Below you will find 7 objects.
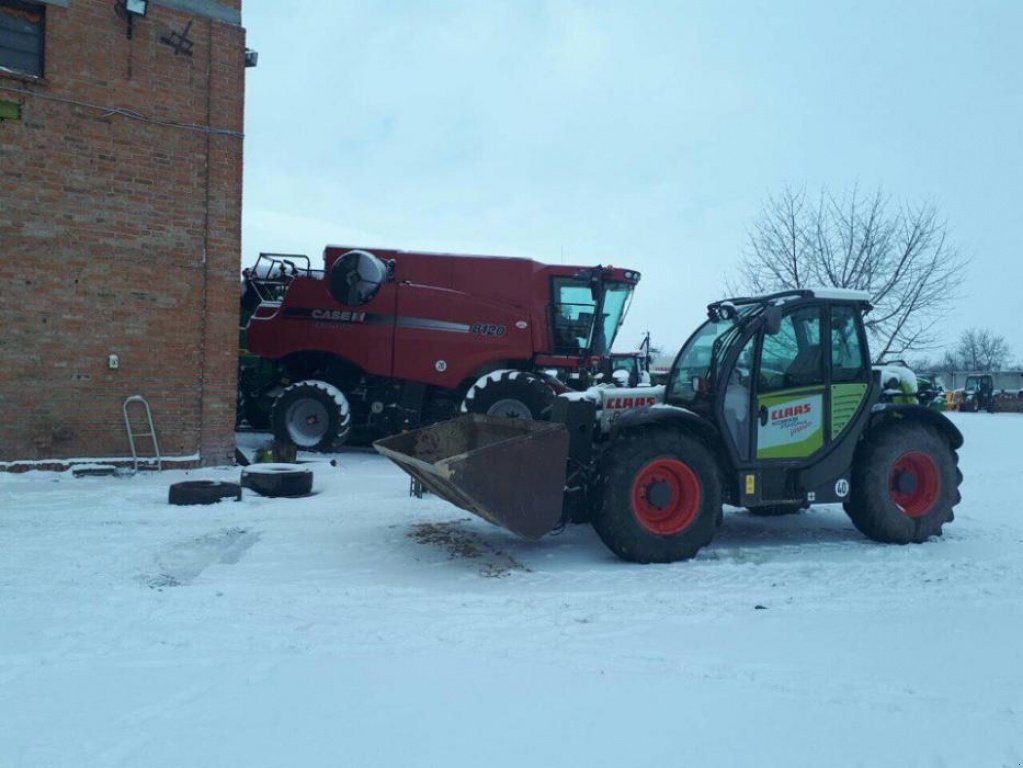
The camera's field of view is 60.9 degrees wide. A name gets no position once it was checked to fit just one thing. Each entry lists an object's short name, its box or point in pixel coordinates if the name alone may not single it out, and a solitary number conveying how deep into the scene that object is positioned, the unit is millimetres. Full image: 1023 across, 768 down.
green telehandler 6316
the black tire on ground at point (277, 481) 9438
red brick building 10406
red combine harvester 13727
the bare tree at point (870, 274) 21047
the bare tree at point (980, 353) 87750
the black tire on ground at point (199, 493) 8758
